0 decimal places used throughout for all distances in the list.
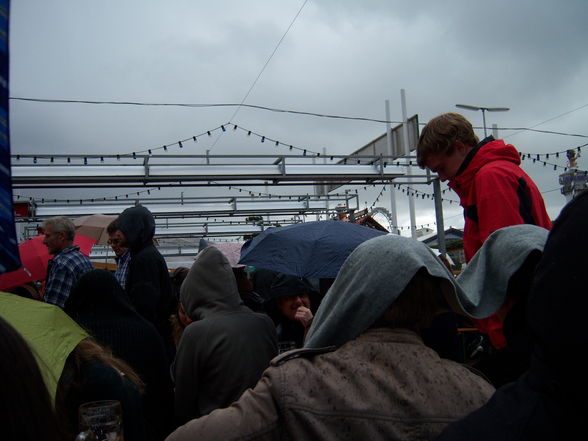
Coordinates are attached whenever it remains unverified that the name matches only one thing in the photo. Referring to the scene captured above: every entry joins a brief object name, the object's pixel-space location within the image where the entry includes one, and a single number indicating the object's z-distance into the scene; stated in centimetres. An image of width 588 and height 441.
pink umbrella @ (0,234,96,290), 639
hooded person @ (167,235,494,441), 124
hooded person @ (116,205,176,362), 460
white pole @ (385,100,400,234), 2562
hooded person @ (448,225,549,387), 147
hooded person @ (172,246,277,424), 296
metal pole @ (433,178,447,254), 1033
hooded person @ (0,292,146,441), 185
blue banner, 130
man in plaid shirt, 469
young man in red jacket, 215
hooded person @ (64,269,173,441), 267
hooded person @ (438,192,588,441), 80
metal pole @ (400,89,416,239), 2250
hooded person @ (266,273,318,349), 450
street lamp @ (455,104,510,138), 1652
